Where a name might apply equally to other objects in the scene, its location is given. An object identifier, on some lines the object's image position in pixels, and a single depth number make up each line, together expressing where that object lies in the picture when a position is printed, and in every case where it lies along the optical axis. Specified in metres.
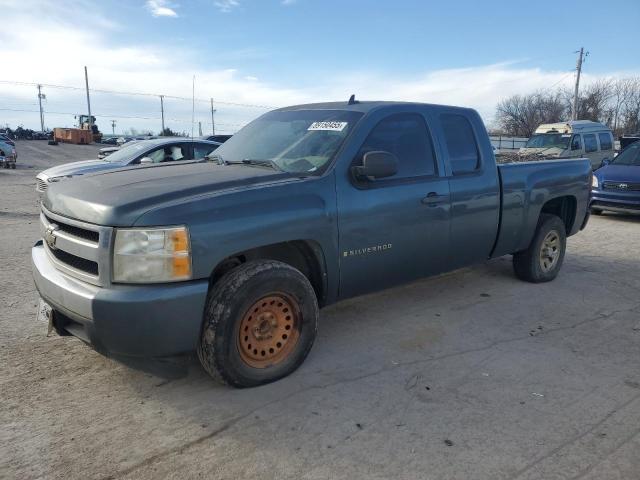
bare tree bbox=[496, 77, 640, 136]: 63.34
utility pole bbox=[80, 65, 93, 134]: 65.12
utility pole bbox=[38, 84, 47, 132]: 86.12
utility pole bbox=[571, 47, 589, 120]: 47.57
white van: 16.67
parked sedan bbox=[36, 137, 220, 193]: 9.94
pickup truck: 2.96
